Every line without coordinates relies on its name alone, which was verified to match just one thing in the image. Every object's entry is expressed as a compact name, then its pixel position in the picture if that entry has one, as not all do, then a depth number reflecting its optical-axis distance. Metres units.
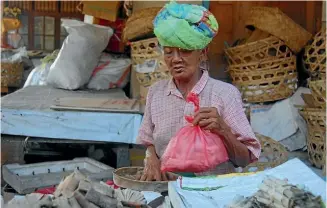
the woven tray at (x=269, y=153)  3.21
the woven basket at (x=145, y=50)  3.93
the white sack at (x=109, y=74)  4.79
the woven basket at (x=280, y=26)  3.82
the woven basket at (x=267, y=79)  3.95
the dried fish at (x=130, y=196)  1.65
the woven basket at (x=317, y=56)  3.80
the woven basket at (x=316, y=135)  3.53
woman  2.01
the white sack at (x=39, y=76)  5.05
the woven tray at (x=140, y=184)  1.92
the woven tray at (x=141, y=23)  3.94
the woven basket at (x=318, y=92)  3.45
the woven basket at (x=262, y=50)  3.88
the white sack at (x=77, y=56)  4.53
